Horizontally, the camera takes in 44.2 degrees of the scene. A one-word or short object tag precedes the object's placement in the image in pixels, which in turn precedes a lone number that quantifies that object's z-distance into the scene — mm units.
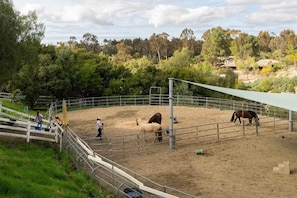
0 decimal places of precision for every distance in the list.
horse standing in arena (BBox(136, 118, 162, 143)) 14808
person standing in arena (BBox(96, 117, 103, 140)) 15039
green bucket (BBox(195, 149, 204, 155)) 12980
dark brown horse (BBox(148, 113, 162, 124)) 16625
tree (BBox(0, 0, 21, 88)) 11977
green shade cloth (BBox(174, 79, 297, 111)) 10783
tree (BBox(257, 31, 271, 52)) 85662
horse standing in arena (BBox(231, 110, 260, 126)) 17141
